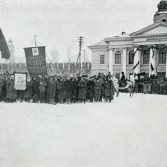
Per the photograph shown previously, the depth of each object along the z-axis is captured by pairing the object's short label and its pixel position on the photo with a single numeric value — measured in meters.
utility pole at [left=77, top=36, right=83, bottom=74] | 38.66
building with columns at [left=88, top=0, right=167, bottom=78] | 31.69
